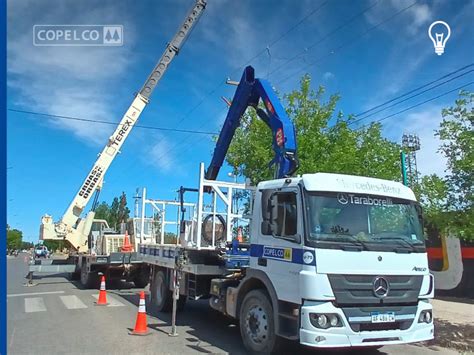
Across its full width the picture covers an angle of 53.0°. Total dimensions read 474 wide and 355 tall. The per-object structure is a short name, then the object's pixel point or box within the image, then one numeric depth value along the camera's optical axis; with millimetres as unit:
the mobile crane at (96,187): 20156
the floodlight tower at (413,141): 46869
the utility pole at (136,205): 14863
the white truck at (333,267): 6496
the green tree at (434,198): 9664
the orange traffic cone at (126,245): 17273
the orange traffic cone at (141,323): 9180
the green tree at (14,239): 143250
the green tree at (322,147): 14961
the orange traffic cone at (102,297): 13424
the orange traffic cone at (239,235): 9871
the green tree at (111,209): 50847
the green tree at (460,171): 9195
